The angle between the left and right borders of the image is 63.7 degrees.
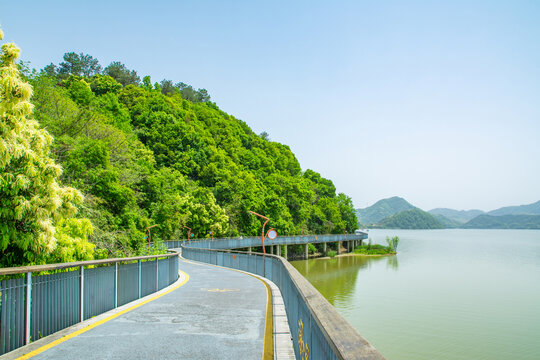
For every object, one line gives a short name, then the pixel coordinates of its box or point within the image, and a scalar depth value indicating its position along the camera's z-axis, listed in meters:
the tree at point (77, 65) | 153.25
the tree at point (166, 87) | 180.25
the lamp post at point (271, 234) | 25.05
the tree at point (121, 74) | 153.75
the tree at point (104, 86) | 117.44
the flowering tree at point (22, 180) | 10.66
